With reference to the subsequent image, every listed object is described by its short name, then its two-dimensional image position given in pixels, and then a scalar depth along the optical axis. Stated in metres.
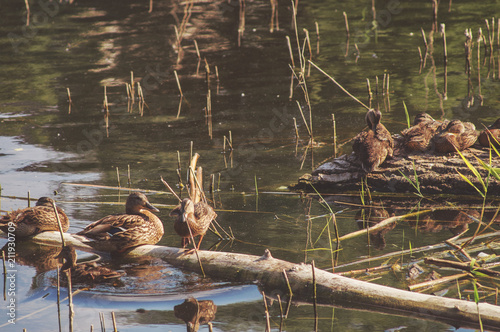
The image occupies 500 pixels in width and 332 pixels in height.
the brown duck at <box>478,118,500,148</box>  15.60
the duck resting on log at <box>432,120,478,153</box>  15.60
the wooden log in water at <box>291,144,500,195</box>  15.59
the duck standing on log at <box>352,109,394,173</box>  15.77
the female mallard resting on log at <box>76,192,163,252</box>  12.64
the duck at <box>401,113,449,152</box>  16.08
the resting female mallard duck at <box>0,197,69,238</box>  13.55
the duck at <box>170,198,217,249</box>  12.77
